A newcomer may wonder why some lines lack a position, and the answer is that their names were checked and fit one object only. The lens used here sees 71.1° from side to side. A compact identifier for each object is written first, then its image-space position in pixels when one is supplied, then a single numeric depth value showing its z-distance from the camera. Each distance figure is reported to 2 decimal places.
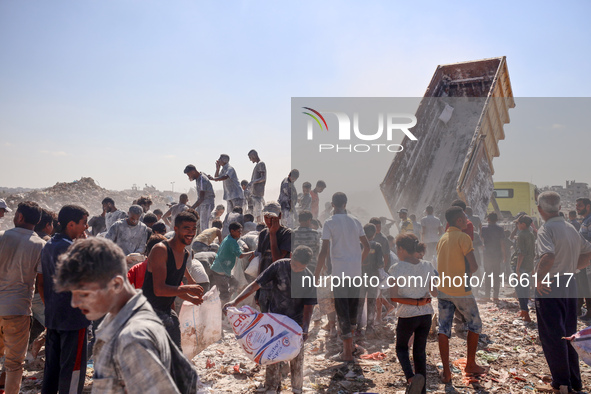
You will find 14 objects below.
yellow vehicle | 12.13
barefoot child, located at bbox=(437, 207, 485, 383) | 3.96
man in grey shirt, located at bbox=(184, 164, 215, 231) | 8.10
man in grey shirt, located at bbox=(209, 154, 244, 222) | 8.81
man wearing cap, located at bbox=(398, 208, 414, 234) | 8.20
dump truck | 8.72
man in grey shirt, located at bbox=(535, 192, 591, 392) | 3.60
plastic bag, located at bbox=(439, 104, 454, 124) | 9.19
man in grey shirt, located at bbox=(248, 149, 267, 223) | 9.18
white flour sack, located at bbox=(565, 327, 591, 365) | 3.12
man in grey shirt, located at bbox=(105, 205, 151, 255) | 5.26
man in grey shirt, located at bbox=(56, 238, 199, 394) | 1.36
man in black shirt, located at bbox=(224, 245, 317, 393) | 3.59
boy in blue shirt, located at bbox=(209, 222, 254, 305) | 5.61
